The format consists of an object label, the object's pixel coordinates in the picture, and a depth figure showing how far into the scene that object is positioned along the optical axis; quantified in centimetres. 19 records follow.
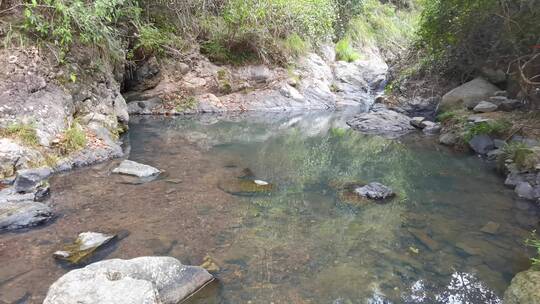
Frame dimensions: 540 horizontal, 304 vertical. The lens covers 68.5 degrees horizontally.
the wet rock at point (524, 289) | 289
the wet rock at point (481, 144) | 792
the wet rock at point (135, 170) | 559
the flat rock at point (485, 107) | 921
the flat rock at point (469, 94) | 1020
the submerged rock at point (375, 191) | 539
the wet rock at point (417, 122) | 1081
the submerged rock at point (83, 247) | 343
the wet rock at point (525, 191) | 557
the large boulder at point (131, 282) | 256
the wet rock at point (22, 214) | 393
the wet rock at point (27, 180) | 474
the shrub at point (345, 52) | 1816
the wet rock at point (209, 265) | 342
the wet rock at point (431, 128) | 1019
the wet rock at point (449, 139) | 868
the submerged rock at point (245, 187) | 527
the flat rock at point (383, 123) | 1050
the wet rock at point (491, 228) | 447
